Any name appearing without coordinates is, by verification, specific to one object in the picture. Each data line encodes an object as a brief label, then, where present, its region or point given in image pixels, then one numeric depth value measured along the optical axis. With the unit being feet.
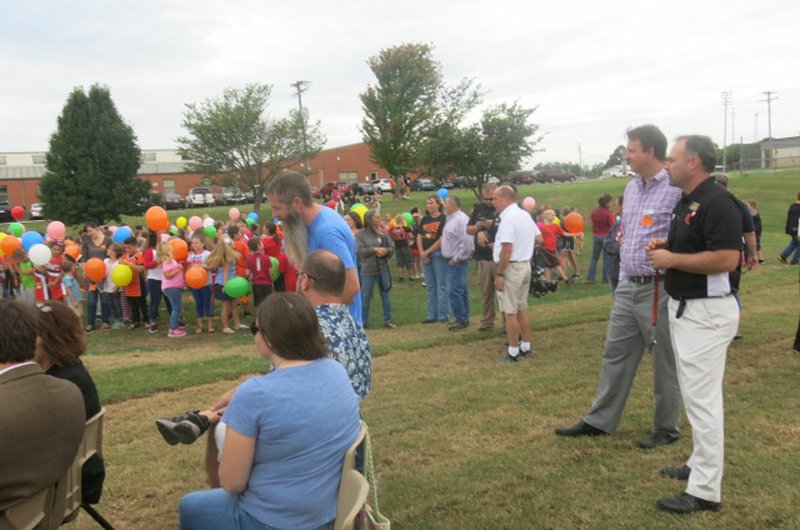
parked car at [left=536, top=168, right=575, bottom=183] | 197.36
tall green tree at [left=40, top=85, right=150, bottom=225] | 91.86
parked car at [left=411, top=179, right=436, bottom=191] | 166.81
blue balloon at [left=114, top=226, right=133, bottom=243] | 42.27
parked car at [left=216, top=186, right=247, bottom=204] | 144.87
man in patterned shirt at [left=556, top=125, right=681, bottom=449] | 13.84
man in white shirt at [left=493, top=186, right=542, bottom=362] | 23.00
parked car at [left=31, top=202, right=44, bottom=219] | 125.80
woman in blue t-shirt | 7.43
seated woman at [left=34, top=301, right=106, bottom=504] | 10.58
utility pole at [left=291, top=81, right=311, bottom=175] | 108.78
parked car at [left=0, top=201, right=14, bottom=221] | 123.37
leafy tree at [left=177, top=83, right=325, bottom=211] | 102.53
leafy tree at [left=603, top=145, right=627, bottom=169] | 271.24
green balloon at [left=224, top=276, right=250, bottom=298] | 33.47
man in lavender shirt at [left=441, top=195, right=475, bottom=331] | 31.01
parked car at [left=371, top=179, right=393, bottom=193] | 170.96
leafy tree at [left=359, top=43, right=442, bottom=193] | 133.28
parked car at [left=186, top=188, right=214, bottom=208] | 144.46
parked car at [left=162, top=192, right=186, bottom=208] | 145.07
